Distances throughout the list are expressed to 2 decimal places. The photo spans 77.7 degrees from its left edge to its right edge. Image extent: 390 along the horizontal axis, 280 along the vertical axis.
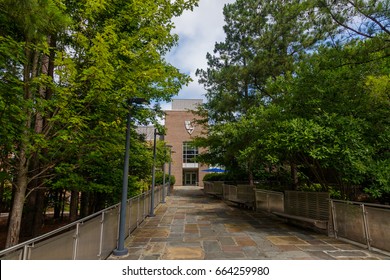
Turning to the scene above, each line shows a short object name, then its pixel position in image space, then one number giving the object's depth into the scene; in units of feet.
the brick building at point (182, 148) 148.56
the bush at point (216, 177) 83.41
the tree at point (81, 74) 12.48
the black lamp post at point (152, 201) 37.58
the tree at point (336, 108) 22.26
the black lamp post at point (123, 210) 19.75
